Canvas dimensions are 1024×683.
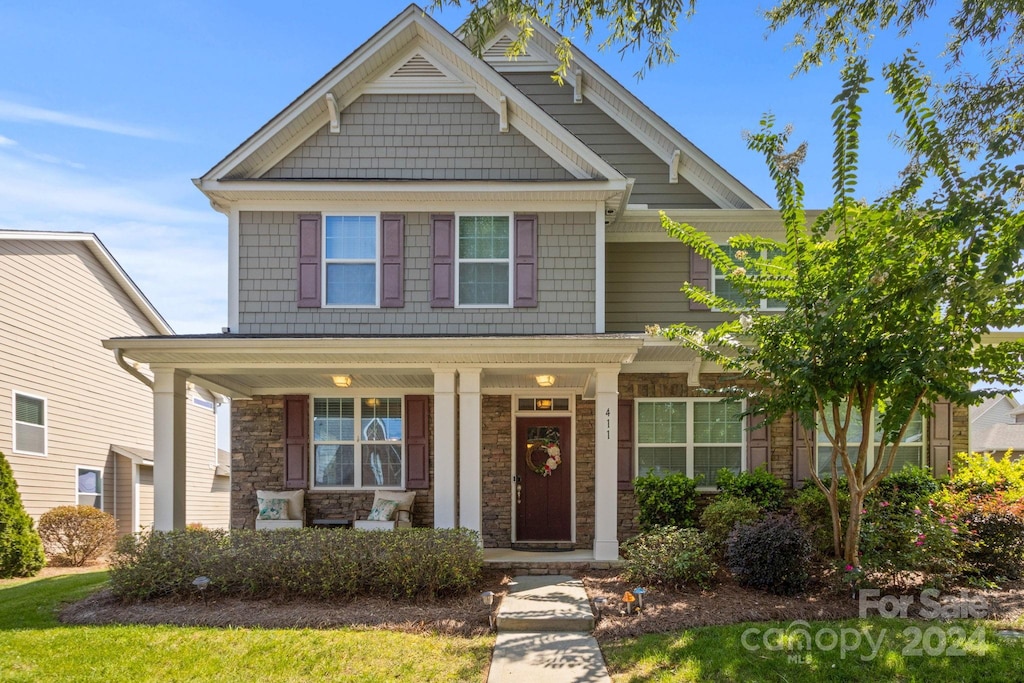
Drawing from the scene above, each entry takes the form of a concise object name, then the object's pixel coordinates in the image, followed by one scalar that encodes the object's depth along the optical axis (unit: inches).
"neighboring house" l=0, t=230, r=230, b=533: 537.0
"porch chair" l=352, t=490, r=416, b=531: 439.5
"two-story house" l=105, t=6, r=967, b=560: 384.8
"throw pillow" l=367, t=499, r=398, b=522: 444.8
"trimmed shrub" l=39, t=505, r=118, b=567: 516.7
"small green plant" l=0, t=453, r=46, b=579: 443.8
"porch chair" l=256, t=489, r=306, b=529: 448.1
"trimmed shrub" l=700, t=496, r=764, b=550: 370.3
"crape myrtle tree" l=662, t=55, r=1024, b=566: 235.1
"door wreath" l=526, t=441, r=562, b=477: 478.9
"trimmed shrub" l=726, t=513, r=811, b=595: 313.9
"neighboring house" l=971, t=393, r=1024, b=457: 1149.7
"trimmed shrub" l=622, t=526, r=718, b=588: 325.4
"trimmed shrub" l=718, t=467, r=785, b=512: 427.5
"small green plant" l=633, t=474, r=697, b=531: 423.5
